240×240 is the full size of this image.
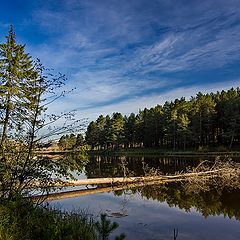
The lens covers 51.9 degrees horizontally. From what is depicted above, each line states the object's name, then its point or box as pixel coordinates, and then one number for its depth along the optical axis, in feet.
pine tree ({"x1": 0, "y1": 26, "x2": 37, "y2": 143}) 24.97
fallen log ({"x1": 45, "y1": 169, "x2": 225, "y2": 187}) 54.02
